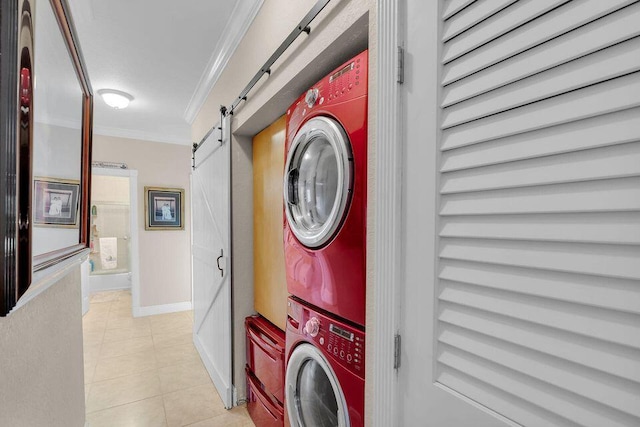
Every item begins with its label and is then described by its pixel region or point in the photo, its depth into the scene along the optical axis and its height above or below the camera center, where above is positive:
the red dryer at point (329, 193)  0.97 +0.08
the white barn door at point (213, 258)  2.17 -0.42
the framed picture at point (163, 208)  4.22 +0.04
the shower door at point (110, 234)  5.81 -0.50
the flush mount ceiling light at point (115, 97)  2.89 +1.16
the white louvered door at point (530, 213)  0.43 +0.00
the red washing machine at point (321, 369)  1.01 -0.62
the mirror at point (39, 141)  0.53 +0.18
